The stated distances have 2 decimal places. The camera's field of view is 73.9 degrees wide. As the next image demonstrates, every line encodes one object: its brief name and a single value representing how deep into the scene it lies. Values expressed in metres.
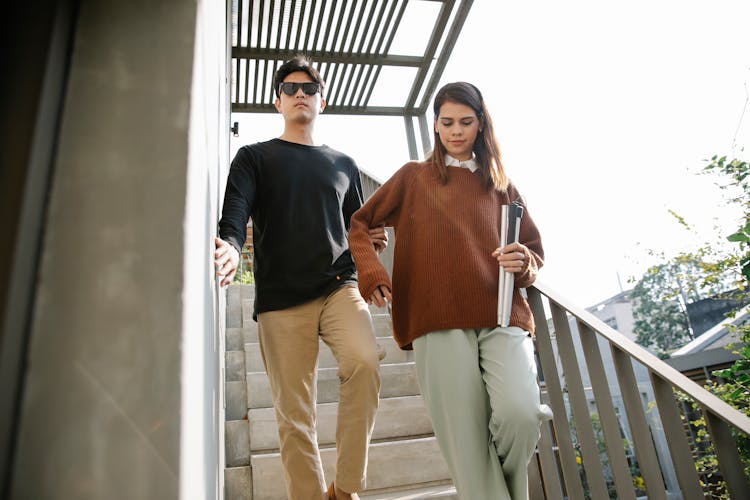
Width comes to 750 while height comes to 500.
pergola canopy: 3.95
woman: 1.32
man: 1.61
